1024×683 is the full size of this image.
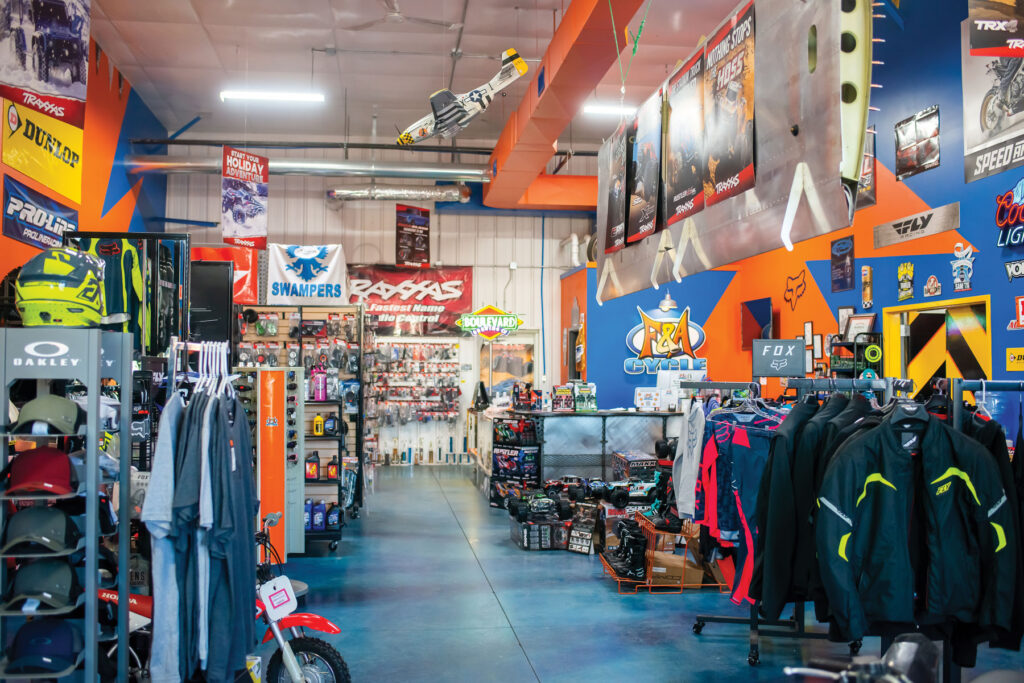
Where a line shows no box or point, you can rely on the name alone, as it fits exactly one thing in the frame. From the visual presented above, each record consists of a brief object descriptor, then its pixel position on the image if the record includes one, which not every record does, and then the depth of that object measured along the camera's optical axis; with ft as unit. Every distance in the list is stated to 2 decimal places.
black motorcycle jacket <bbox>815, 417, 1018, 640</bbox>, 9.52
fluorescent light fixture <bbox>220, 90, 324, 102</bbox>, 31.73
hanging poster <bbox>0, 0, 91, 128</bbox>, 14.60
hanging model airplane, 25.08
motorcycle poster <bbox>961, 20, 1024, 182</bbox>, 20.20
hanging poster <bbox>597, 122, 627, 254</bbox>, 14.10
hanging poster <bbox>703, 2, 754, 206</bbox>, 9.48
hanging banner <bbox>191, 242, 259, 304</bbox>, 34.73
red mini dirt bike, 11.76
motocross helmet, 10.56
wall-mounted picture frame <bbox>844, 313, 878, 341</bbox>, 27.66
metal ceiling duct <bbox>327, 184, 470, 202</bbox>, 40.34
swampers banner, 31.45
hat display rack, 10.16
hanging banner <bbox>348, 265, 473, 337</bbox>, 46.16
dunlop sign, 21.74
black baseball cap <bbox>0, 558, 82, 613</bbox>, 10.19
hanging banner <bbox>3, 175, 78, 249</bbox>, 21.99
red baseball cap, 10.22
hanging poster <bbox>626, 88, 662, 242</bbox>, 12.55
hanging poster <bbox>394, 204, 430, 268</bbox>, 41.68
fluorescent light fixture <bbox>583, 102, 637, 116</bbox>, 34.17
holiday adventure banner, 29.47
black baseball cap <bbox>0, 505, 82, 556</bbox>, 10.18
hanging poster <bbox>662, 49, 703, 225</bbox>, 10.91
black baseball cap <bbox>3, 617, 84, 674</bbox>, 10.05
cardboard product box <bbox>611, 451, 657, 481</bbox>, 27.25
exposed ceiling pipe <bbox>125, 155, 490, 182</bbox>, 36.73
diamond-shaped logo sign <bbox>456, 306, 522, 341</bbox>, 41.39
